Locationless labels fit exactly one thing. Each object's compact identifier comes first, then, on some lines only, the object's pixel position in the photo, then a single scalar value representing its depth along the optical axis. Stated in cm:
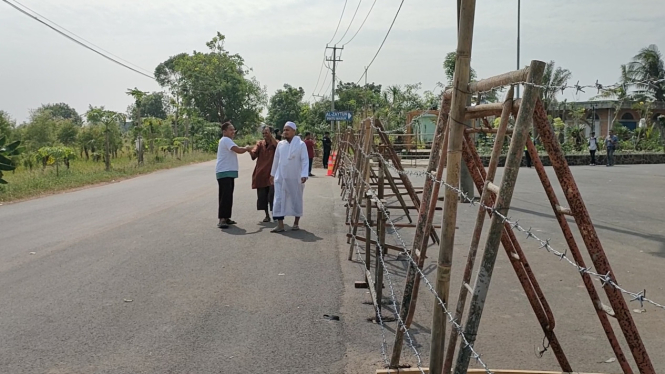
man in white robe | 1038
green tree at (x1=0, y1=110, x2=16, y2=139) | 2915
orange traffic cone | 2455
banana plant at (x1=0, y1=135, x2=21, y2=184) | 1792
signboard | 3142
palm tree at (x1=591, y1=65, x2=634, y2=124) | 4299
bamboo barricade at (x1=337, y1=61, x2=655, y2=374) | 277
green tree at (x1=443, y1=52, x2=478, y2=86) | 4197
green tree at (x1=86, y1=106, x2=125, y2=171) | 2644
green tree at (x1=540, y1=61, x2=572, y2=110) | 4169
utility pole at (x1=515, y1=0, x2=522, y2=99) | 3184
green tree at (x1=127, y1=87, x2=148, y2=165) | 2922
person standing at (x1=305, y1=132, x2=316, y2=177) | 2245
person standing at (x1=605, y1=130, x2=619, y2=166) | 2952
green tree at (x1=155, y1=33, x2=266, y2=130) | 6550
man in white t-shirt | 1057
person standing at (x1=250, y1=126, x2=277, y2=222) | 1120
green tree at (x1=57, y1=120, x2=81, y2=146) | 4009
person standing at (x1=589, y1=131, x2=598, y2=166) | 3066
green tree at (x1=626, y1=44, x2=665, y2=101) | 4544
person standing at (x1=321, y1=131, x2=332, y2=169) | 2683
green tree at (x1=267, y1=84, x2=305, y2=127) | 7375
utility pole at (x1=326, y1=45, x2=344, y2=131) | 5137
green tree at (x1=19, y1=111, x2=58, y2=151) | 3626
